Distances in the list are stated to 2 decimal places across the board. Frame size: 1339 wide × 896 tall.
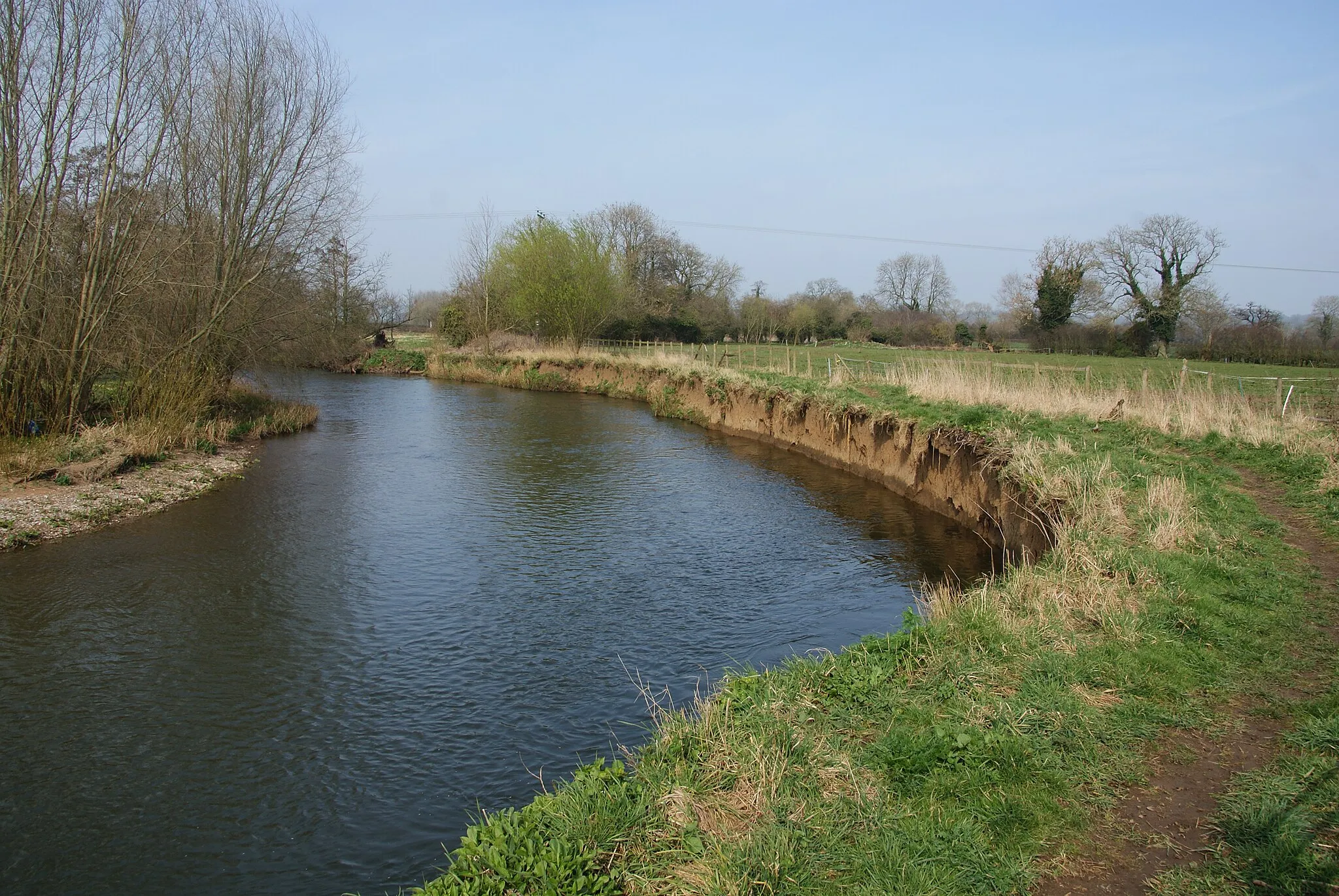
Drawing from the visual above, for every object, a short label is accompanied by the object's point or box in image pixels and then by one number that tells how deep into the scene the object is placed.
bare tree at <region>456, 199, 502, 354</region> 45.78
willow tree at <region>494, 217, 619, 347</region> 41.91
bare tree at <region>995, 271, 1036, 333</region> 47.59
